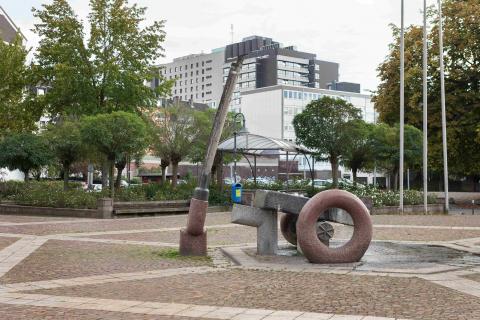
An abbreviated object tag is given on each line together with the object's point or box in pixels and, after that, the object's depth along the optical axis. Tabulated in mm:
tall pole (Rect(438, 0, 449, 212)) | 27250
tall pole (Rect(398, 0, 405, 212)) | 26566
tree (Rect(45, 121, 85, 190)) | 28812
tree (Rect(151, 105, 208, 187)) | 34594
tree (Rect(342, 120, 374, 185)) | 31344
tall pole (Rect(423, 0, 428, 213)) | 26519
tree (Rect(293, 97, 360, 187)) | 31469
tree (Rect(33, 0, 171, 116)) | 30359
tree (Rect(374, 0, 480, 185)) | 33812
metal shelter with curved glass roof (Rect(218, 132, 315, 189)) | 30031
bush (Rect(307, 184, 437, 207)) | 27719
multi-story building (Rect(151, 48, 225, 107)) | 147350
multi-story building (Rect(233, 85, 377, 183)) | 105438
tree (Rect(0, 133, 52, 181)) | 28406
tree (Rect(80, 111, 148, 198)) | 25109
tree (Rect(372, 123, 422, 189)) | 31859
